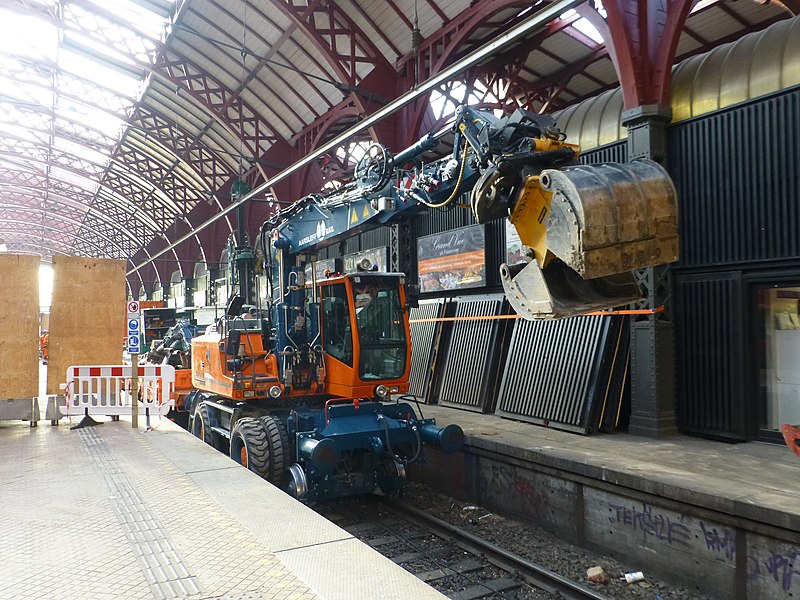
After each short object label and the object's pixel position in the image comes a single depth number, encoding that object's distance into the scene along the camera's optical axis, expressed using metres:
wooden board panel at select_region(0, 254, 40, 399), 8.37
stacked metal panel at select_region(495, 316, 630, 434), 9.01
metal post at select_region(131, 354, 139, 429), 8.61
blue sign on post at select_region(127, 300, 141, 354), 8.62
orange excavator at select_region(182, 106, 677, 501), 4.10
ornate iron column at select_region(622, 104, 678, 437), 8.58
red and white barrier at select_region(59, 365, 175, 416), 8.54
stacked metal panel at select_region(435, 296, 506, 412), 11.27
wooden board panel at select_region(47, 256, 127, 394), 8.94
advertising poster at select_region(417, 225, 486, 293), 12.70
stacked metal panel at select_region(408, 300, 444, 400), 12.88
